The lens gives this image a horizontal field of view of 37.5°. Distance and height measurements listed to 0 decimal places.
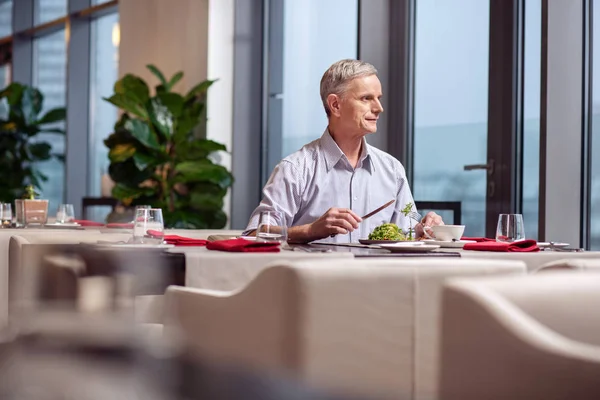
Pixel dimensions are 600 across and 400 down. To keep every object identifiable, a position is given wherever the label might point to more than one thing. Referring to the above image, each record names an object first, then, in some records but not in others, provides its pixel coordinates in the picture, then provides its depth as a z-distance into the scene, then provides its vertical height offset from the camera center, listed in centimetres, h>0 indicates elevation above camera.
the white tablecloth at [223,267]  223 -16
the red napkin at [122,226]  338 -10
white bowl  292 -8
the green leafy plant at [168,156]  648 +34
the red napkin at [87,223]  438 -12
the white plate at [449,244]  281 -12
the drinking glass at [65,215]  434 -8
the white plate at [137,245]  240 -12
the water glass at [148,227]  255 -8
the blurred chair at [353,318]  180 -24
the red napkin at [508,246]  264 -12
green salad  283 -9
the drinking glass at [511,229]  284 -7
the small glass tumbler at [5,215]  407 -8
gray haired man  344 +14
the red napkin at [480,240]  306 -11
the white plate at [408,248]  250 -12
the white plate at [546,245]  283 -12
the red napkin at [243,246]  237 -12
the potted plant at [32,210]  404 -5
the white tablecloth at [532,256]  245 -14
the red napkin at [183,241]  270 -12
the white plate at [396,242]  262 -11
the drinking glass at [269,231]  252 -8
